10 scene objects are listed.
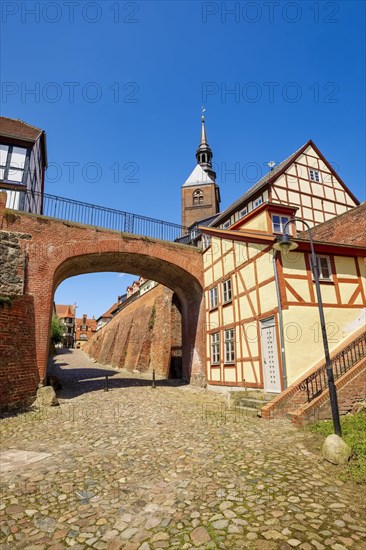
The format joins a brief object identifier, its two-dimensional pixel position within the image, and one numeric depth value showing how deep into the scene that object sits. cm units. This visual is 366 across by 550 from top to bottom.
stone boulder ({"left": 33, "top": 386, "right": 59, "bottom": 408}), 1091
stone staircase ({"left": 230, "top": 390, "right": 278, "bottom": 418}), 959
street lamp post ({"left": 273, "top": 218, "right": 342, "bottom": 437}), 661
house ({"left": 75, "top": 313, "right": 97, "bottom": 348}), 8556
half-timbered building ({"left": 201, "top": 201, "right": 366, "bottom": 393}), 1078
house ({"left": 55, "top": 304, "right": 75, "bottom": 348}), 7636
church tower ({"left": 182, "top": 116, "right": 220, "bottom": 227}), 4750
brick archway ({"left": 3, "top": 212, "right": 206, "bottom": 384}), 1271
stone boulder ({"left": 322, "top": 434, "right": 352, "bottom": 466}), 539
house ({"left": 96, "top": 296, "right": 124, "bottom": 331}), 7350
